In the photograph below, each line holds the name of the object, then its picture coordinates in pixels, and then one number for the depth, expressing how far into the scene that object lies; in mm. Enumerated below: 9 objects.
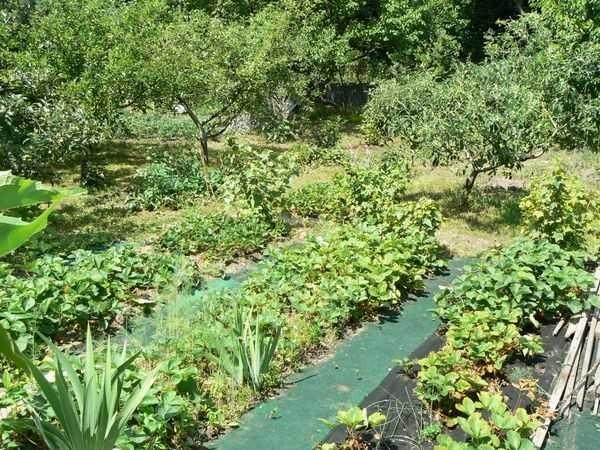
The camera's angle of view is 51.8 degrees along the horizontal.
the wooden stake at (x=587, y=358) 5227
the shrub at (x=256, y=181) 9703
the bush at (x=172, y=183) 11203
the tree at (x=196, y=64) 11773
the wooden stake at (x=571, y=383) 5184
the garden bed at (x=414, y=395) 4605
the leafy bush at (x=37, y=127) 9352
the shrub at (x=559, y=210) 7824
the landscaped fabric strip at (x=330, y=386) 4926
